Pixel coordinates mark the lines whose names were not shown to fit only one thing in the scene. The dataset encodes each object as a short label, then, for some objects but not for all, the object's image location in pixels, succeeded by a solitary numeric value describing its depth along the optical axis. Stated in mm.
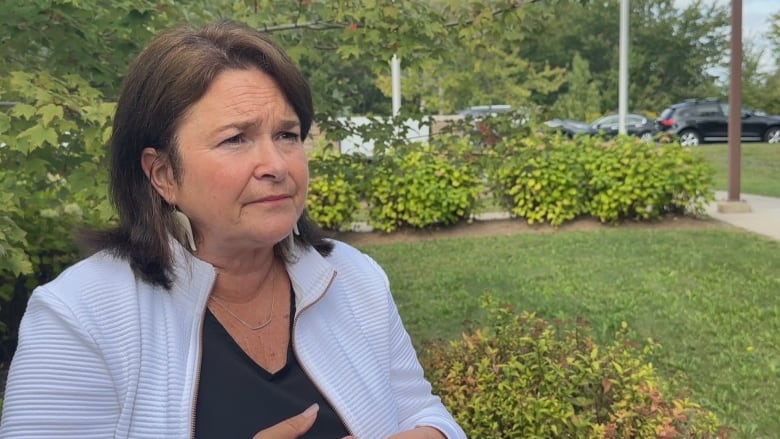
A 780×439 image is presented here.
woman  1423
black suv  25828
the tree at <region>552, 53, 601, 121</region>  37344
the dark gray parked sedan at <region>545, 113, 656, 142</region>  29031
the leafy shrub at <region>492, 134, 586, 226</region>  9672
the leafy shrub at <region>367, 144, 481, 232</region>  9586
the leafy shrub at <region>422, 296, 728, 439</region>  2568
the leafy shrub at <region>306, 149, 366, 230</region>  9500
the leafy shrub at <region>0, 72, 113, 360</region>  2486
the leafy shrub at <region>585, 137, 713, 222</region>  9586
